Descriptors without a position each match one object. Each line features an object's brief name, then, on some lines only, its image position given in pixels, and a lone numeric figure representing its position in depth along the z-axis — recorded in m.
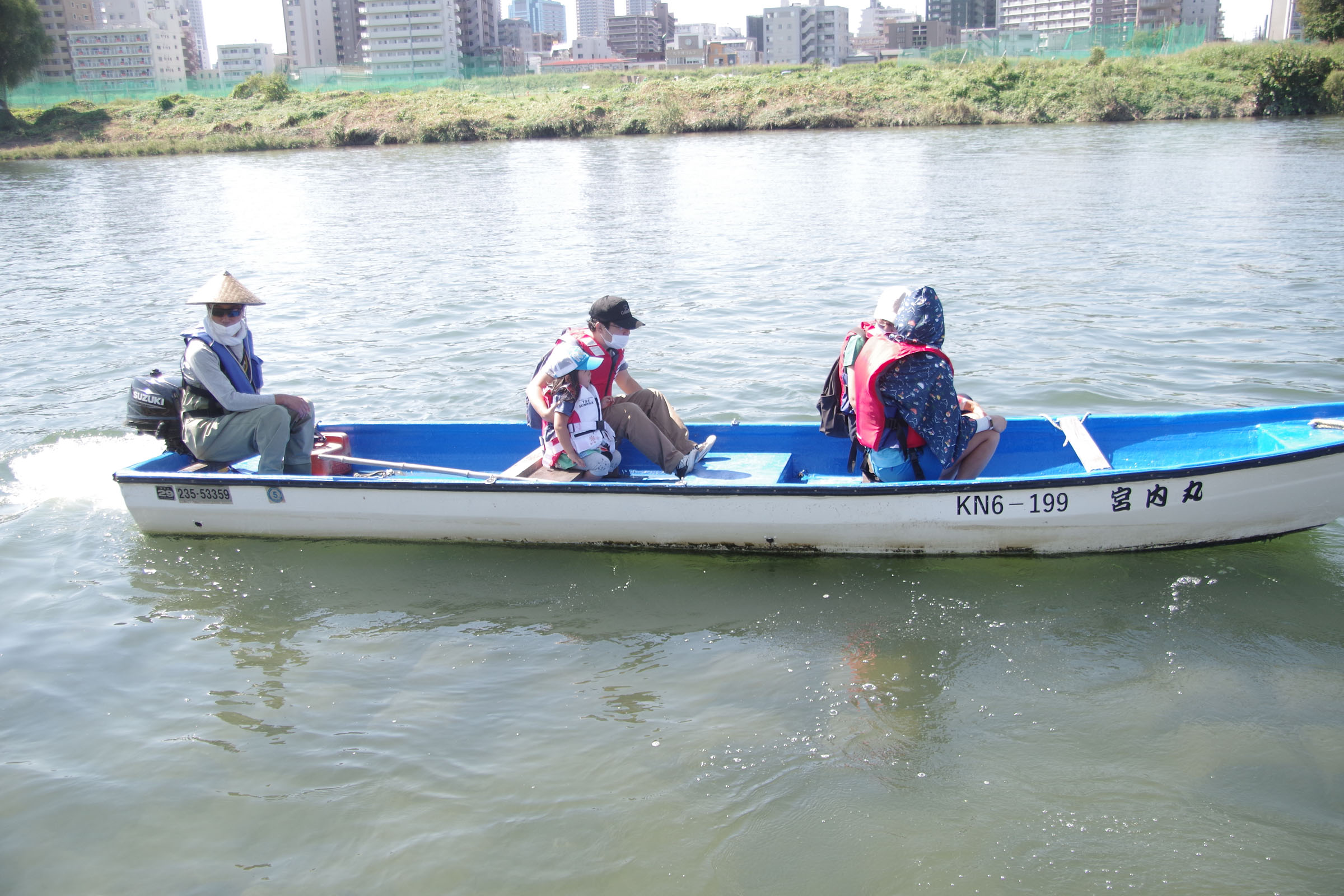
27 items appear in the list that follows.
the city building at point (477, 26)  139.00
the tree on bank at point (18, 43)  58.25
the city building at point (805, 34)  168.75
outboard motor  7.66
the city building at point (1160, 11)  145.88
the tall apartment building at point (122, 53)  147.25
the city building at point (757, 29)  192.00
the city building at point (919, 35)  176.38
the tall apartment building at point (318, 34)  167.50
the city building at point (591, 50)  198.38
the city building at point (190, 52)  168.88
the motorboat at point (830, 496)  6.49
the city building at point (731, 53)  143.62
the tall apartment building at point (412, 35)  127.50
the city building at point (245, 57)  168.12
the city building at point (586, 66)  139.79
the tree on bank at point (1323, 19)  46.19
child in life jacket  6.84
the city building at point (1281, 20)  117.31
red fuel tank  8.05
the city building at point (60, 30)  142.00
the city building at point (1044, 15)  177.38
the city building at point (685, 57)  156.75
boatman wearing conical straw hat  7.19
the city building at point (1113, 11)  162.36
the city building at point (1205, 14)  137.38
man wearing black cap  6.71
